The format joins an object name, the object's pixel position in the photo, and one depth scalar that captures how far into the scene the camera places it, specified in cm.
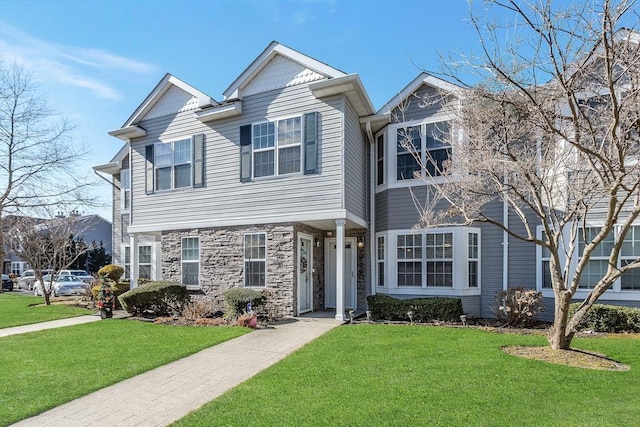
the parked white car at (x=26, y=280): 2939
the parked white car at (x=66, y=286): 2202
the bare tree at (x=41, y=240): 1783
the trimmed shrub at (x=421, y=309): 1012
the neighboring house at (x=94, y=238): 4150
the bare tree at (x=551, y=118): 480
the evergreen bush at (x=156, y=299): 1163
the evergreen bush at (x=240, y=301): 1020
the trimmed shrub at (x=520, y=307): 970
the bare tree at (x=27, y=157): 1848
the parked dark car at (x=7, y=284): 2854
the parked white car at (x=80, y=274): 2468
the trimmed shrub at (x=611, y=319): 888
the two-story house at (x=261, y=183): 1071
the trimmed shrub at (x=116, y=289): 1418
